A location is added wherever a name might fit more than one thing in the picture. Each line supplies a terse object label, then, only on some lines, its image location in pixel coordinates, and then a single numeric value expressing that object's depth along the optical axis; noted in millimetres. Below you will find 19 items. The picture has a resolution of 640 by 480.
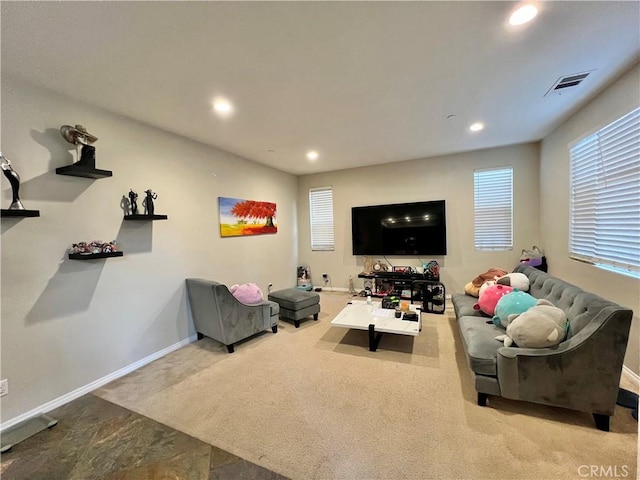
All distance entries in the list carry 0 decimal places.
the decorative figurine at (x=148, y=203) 2926
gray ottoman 3838
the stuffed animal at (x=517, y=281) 3094
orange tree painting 4059
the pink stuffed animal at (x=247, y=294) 3314
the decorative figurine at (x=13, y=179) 1944
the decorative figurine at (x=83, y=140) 2297
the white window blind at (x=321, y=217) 5914
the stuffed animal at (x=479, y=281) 3724
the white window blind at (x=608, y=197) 2277
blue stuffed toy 2502
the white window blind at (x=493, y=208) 4488
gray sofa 1726
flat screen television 4875
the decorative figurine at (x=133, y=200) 2827
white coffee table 2904
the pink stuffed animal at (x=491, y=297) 2977
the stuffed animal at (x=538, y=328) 1954
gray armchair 3025
